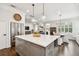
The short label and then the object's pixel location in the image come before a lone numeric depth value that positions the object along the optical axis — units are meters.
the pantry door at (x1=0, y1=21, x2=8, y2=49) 3.14
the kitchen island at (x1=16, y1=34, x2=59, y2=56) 2.62
